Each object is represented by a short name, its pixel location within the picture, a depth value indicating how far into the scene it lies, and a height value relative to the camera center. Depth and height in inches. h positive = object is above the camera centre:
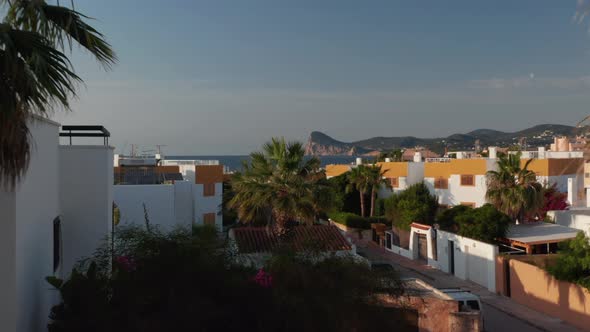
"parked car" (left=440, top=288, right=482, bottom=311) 644.7 -150.7
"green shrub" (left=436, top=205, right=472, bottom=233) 1158.2 -99.3
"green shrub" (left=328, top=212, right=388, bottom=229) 1593.3 -139.2
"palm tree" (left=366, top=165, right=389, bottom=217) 1742.1 -15.3
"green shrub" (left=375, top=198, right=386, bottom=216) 1731.1 -107.6
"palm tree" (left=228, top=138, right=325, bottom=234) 758.5 -17.4
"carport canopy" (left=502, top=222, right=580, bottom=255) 944.9 -111.6
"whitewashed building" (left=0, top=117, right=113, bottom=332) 254.7 -29.3
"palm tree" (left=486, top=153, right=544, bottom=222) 1090.1 -34.7
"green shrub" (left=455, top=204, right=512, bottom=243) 1007.6 -96.7
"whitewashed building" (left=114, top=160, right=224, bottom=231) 1042.7 -47.4
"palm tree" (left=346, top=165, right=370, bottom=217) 1749.5 -24.6
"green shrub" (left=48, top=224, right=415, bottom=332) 314.8 -74.0
